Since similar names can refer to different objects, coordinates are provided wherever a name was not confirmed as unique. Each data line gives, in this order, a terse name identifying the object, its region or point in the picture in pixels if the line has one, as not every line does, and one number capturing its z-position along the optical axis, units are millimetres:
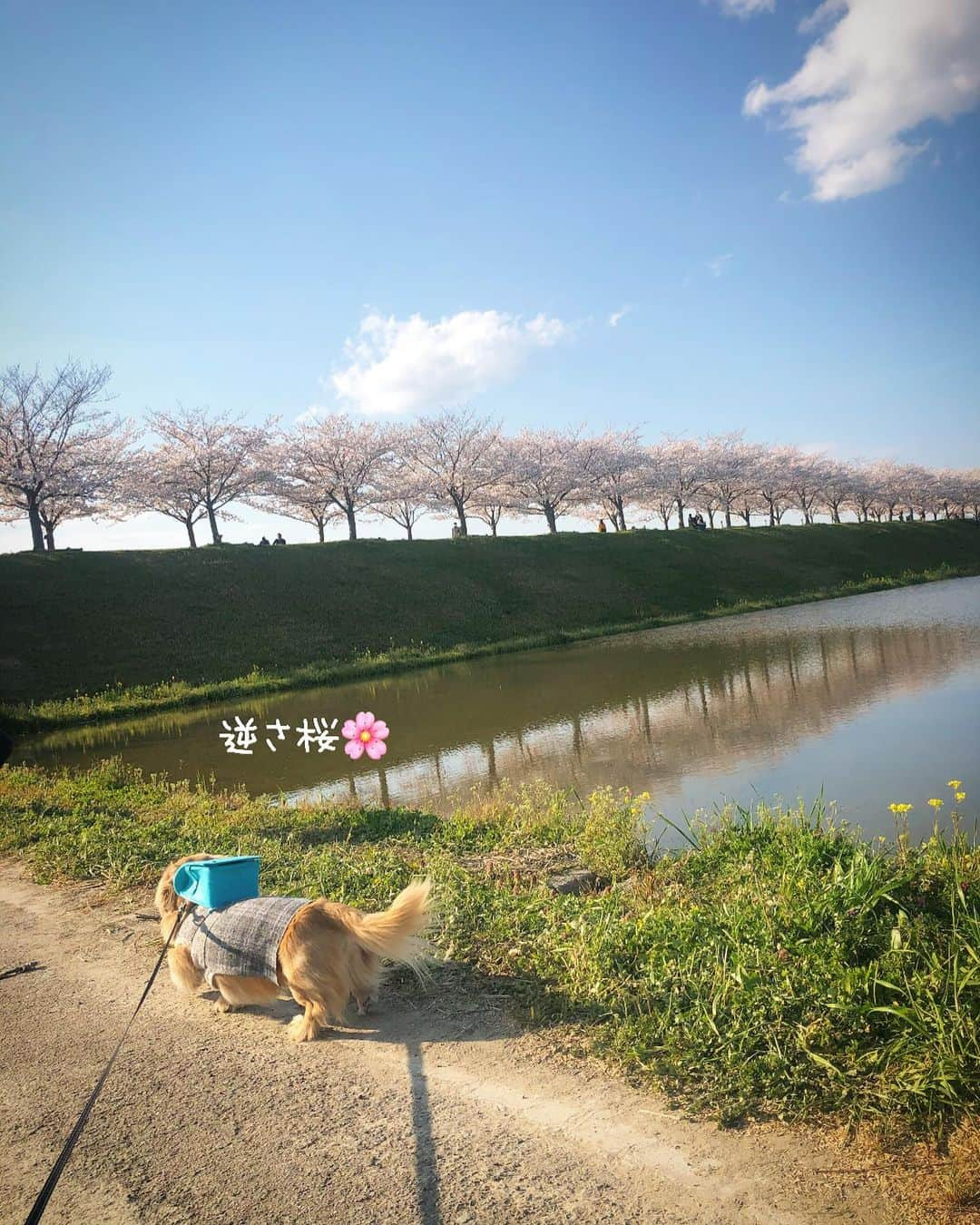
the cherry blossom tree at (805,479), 74750
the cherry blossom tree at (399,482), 48938
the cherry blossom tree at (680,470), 63125
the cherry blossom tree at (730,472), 66562
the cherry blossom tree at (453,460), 50938
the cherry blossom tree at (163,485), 39250
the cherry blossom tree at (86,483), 34562
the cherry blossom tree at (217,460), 40250
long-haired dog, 3676
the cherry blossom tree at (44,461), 32562
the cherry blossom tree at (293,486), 44438
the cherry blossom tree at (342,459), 45625
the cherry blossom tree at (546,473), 53969
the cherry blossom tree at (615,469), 57750
